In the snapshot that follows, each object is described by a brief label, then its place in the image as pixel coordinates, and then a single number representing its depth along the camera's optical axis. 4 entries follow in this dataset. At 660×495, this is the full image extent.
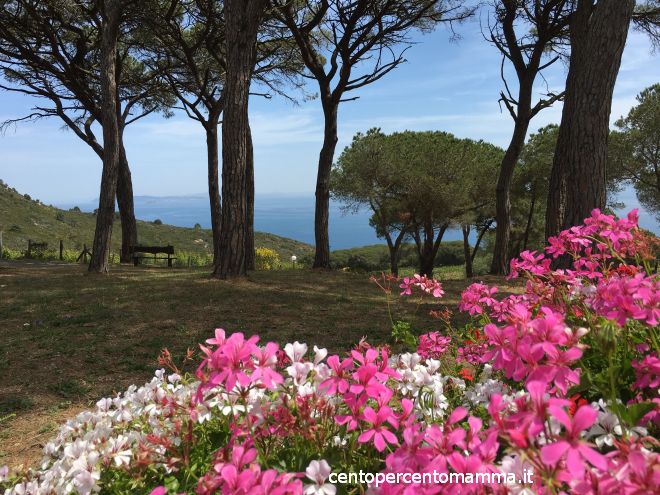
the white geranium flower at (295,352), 1.19
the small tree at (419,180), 17.70
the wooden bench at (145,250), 15.10
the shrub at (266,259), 17.11
